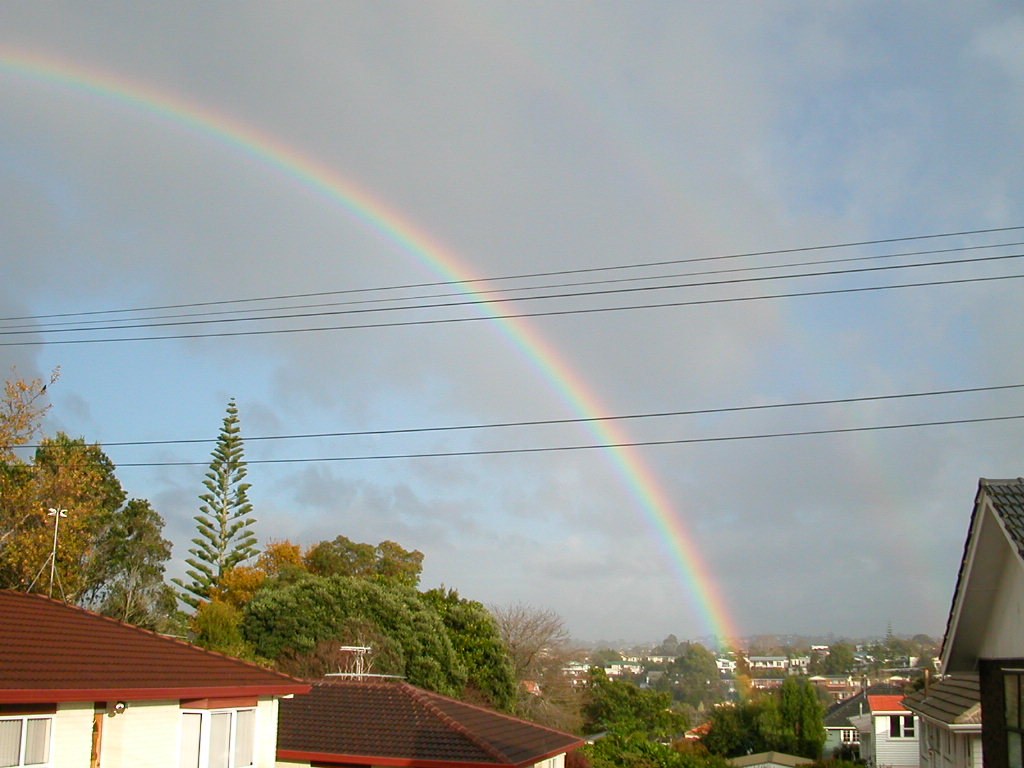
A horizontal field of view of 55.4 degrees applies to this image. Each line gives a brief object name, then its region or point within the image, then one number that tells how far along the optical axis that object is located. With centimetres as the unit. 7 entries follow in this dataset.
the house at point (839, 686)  11279
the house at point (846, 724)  6069
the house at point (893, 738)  4425
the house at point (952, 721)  1772
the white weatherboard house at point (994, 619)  732
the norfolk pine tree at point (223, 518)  5591
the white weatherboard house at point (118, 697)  1245
